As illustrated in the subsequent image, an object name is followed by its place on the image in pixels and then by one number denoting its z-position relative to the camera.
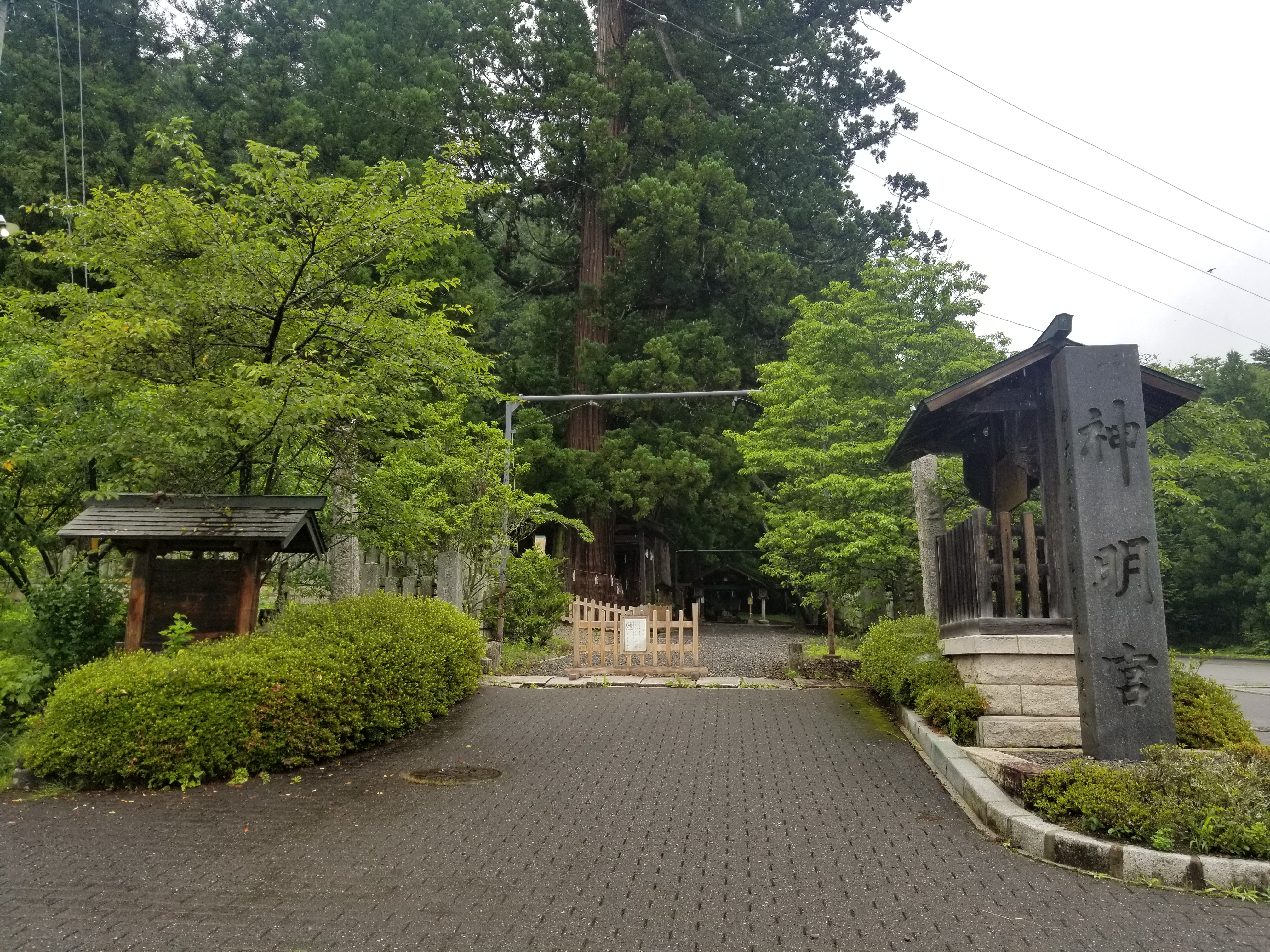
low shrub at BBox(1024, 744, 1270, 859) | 4.77
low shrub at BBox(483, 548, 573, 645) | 18.05
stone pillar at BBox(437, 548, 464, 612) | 15.28
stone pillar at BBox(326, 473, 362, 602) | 12.41
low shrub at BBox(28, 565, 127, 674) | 9.02
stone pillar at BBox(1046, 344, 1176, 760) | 6.19
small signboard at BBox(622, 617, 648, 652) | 13.78
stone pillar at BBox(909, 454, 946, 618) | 12.23
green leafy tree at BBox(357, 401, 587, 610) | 10.34
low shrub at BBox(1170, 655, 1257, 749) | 6.93
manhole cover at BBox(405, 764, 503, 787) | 7.02
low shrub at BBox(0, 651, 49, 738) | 8.21
